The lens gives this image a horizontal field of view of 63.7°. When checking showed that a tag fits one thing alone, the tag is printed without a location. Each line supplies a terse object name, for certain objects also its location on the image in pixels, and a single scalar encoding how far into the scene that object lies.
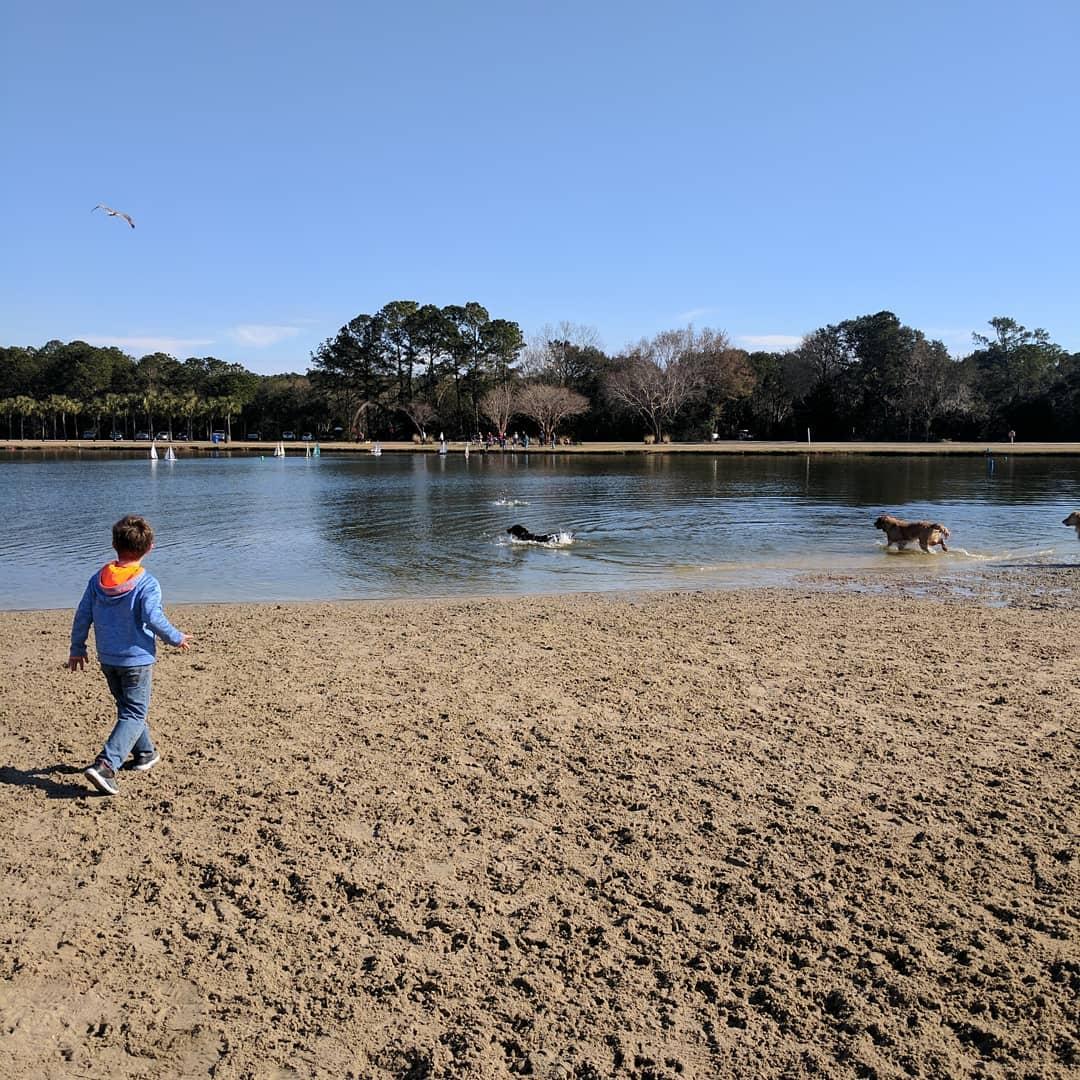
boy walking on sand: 5.25
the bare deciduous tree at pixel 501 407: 84.00
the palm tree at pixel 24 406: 100.56
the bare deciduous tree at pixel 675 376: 81.25
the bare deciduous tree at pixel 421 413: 89.06
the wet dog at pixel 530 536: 19.52
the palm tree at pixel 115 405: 99.44
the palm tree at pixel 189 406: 100.00
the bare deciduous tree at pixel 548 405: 82.44
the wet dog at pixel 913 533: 17.95
